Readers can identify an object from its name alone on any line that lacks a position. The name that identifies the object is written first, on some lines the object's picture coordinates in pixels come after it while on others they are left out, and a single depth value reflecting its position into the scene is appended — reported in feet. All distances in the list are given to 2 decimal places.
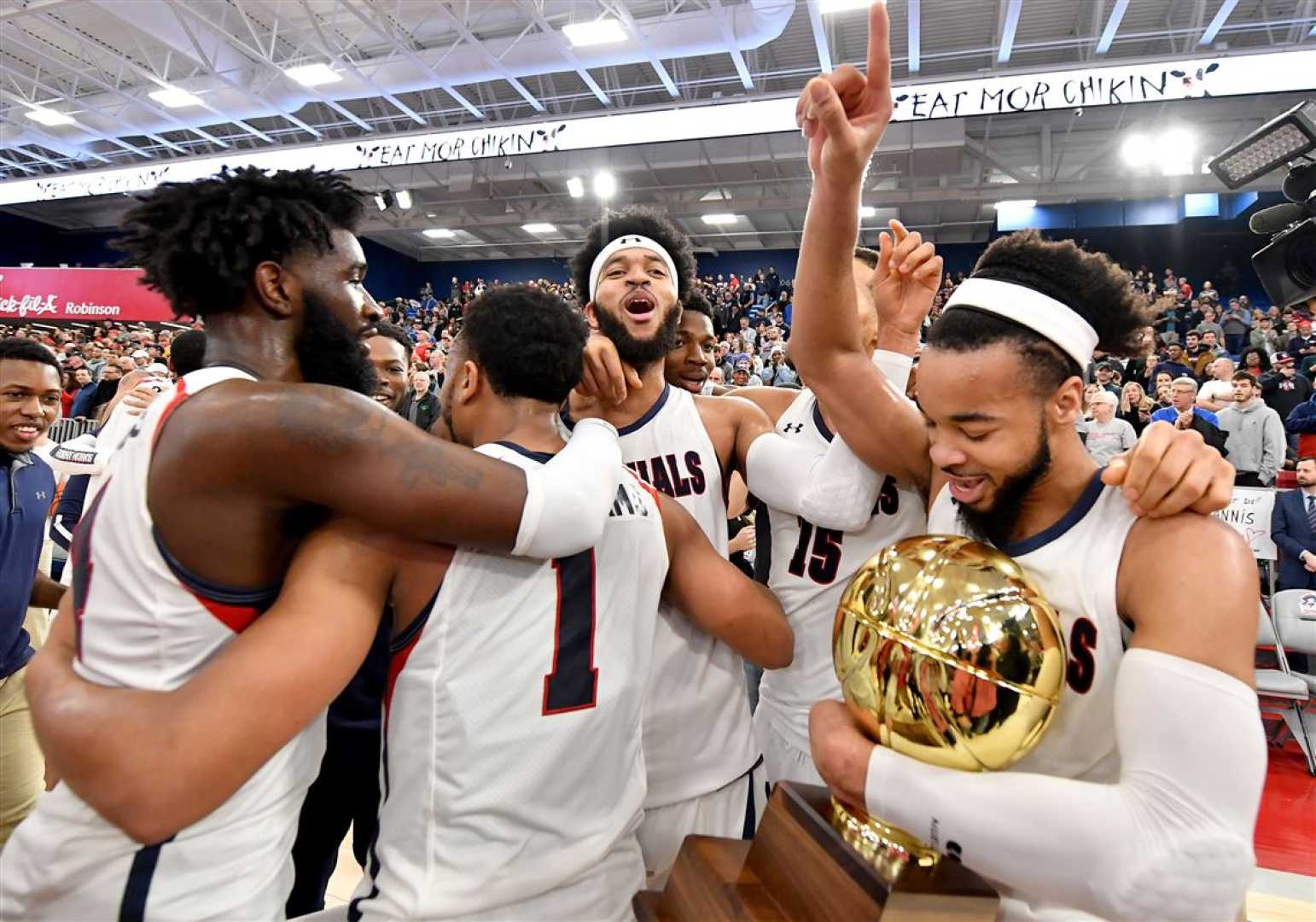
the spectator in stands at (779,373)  39.19
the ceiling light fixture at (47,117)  51.98
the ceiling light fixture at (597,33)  36.37
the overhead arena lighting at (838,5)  33.09
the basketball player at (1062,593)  3.23
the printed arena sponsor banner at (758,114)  31.65
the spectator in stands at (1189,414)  24.95
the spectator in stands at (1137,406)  29.99
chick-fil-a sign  58.18
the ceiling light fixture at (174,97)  46.88
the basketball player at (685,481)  6.70
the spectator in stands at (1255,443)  25.95
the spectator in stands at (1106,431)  26.55
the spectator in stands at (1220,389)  29.45
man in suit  19.58
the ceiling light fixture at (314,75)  42.88
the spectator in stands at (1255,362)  32.76
